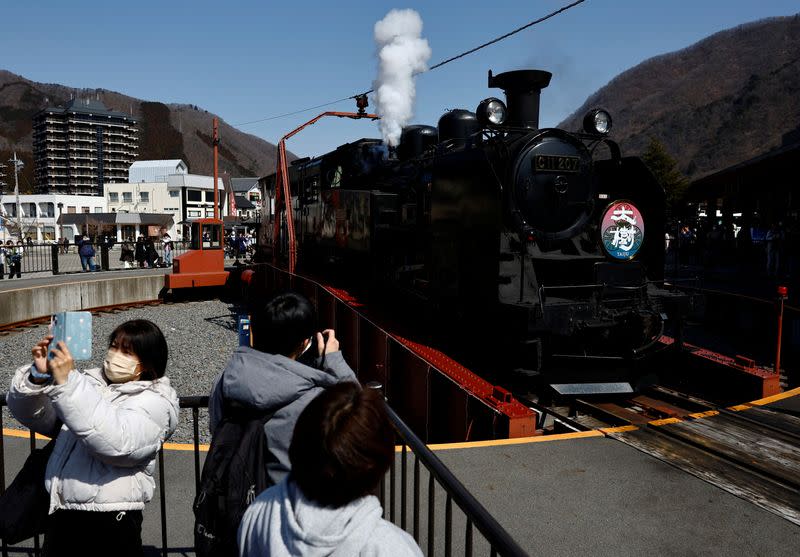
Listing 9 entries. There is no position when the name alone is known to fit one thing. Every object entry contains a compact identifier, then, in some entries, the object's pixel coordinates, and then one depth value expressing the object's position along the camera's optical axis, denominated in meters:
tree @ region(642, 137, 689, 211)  50.78
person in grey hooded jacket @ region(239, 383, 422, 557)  1.56
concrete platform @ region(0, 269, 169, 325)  15.21
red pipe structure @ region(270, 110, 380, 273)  12.56
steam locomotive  6.72
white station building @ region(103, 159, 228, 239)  84.12
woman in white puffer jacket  2.21
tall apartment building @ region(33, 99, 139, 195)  144.38
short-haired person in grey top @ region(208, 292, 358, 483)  2.27
